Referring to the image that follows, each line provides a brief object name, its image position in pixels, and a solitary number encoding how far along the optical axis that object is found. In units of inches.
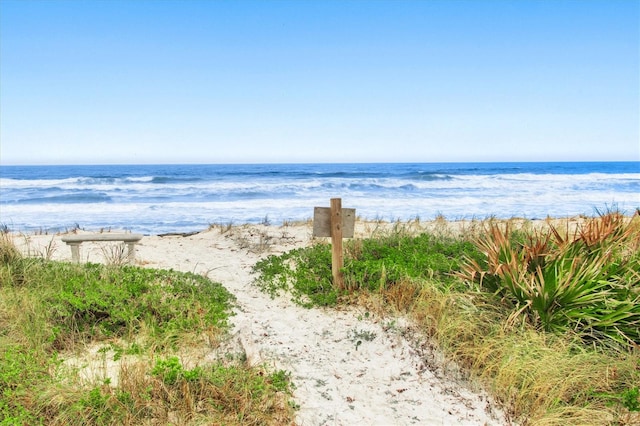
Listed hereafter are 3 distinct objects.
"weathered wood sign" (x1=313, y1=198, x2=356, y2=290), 255.1
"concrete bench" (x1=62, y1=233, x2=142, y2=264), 306.5
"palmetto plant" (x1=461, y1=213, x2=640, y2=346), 181.8
